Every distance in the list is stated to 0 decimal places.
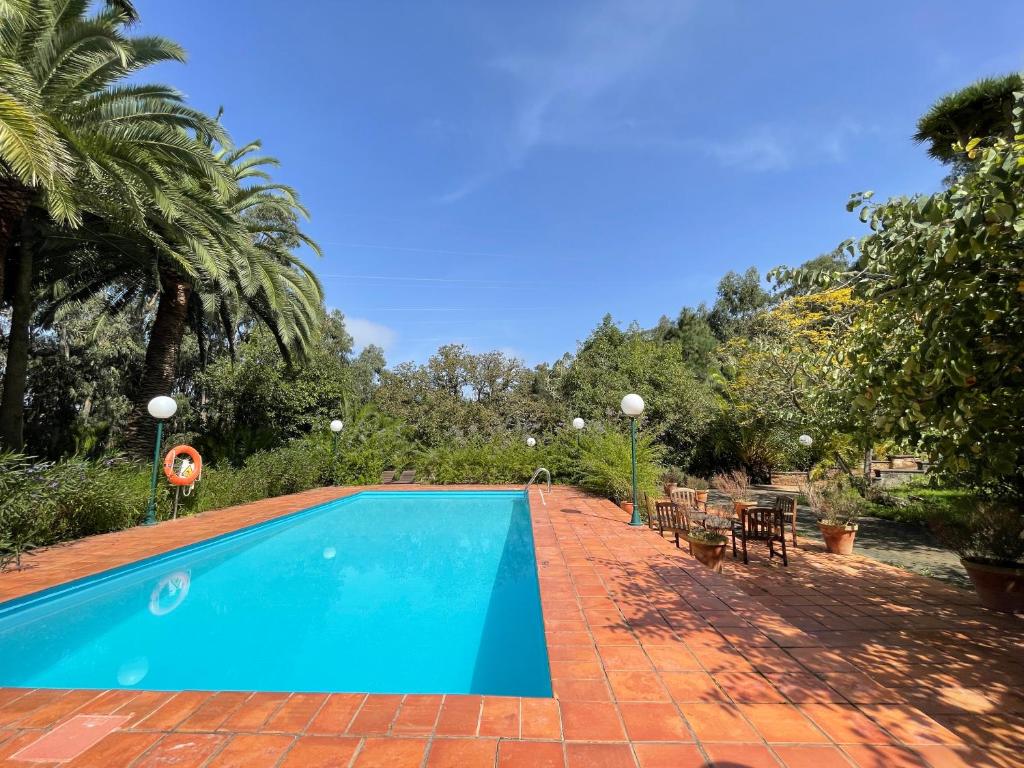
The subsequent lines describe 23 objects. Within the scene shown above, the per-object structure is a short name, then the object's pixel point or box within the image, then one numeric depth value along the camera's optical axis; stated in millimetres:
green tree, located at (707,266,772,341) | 35500
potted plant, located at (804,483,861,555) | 6922
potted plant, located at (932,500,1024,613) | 4488
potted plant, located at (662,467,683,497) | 13094
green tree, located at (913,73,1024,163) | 11297
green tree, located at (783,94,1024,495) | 2301
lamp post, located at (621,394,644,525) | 8188
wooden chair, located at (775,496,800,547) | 6742
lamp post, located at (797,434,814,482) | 11047
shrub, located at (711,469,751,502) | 10186
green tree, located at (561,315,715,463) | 17219
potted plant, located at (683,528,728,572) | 5643
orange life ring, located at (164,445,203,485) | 8461
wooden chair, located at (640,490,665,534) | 8423
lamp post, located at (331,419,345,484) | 13750
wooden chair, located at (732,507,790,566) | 6304
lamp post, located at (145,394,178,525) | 8133
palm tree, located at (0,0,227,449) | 5426
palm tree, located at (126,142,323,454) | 10383
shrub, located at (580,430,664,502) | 10539
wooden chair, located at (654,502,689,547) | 6801
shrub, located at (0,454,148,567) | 5738
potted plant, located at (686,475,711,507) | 13882
